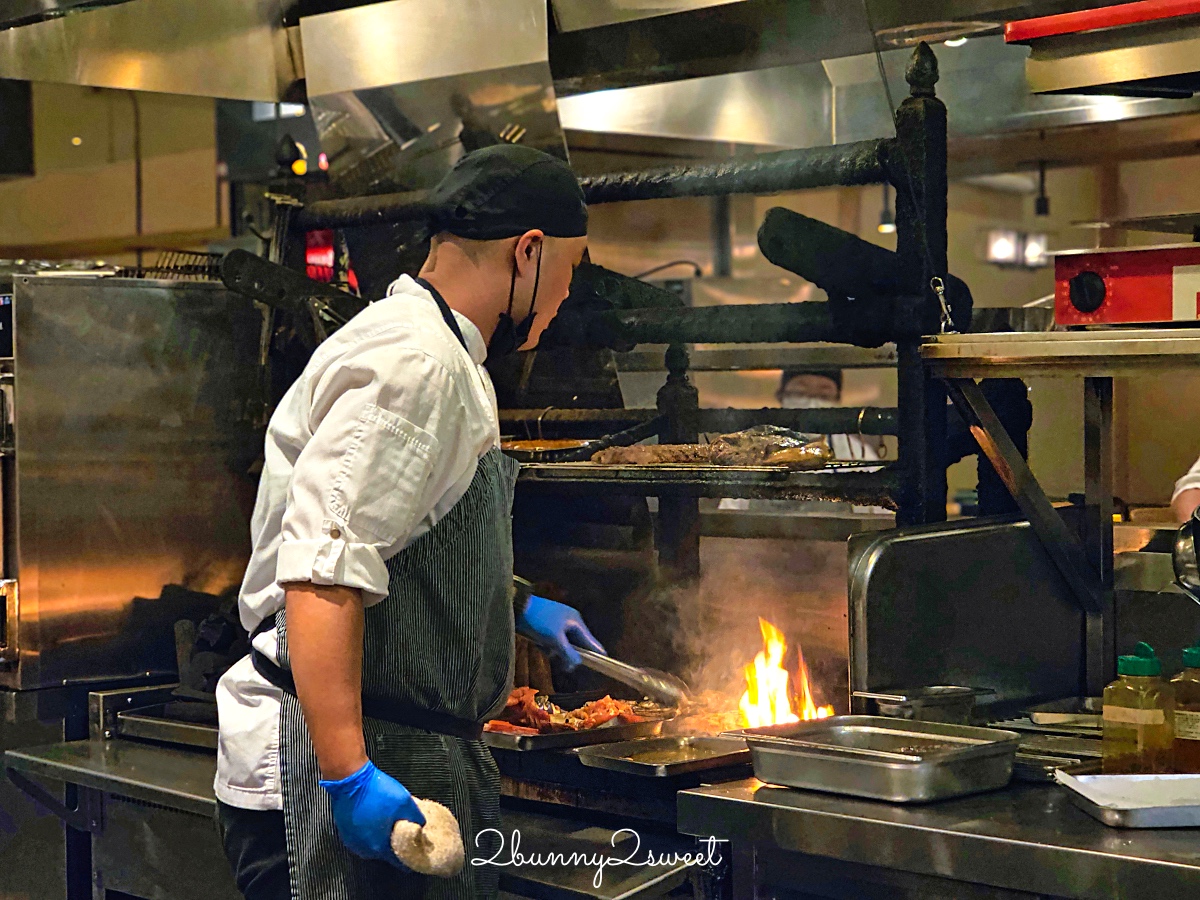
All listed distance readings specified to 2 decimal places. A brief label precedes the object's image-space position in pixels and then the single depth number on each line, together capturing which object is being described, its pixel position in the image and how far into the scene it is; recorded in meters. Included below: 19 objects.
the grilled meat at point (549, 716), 2.67
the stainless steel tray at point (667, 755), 2.31
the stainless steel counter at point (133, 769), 2.84
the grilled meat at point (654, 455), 2.80
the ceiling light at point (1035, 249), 6.04
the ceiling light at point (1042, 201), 4.88
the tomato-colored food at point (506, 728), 2.61
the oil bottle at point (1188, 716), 2.07
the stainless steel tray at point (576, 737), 2.52
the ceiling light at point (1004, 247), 6.34
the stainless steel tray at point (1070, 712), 2.39
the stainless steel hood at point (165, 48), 3.40
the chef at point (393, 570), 1.81
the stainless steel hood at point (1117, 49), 2.24
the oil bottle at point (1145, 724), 2.07
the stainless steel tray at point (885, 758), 1.97
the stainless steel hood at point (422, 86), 3.27
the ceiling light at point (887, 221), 6.09
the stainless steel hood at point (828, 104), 3.54
